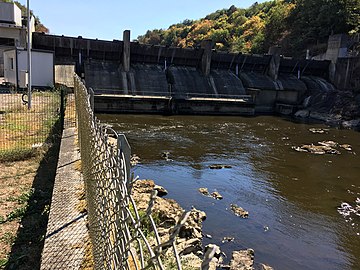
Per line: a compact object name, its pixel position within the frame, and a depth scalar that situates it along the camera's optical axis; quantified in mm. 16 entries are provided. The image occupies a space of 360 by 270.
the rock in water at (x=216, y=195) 9139
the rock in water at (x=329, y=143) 17517
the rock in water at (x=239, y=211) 8116
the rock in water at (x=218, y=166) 12199
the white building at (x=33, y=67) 18703
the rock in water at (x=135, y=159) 11970
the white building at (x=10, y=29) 23719
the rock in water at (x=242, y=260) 5655
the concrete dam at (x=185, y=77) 24250
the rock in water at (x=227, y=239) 6785
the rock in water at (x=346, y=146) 16988
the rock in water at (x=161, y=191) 8773
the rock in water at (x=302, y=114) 27484
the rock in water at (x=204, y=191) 9397
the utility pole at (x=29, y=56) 12765
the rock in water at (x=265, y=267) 5795
